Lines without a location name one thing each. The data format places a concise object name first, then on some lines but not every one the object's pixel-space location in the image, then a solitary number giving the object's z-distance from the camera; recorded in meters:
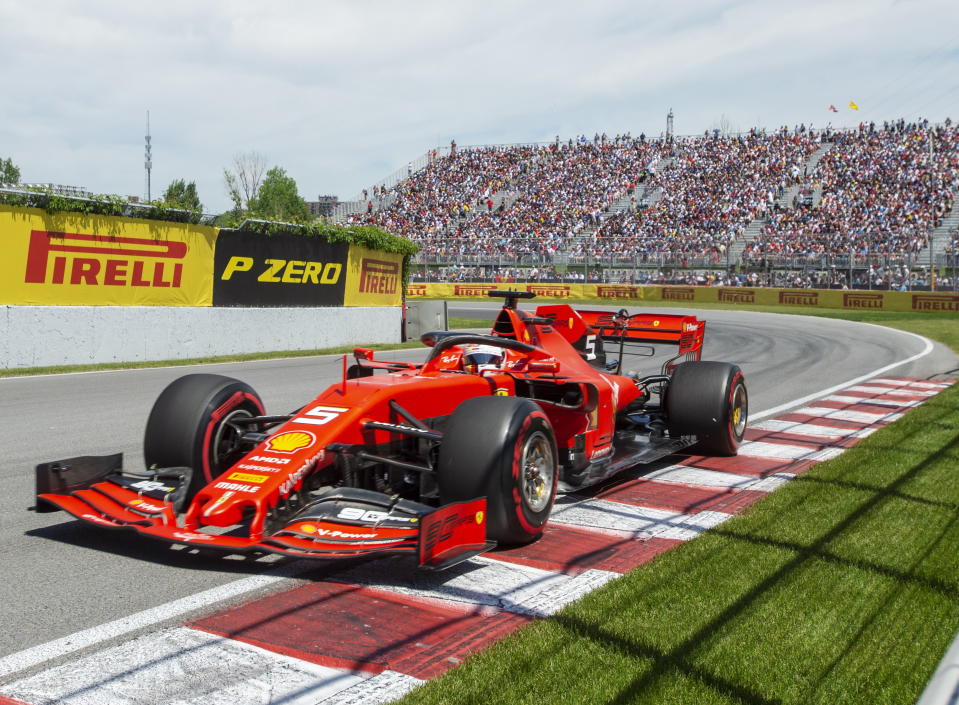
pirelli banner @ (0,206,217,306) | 13.59
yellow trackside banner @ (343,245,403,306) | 20.04
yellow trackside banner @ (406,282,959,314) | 33.03
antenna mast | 68.88
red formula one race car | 4.50
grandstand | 37.00
